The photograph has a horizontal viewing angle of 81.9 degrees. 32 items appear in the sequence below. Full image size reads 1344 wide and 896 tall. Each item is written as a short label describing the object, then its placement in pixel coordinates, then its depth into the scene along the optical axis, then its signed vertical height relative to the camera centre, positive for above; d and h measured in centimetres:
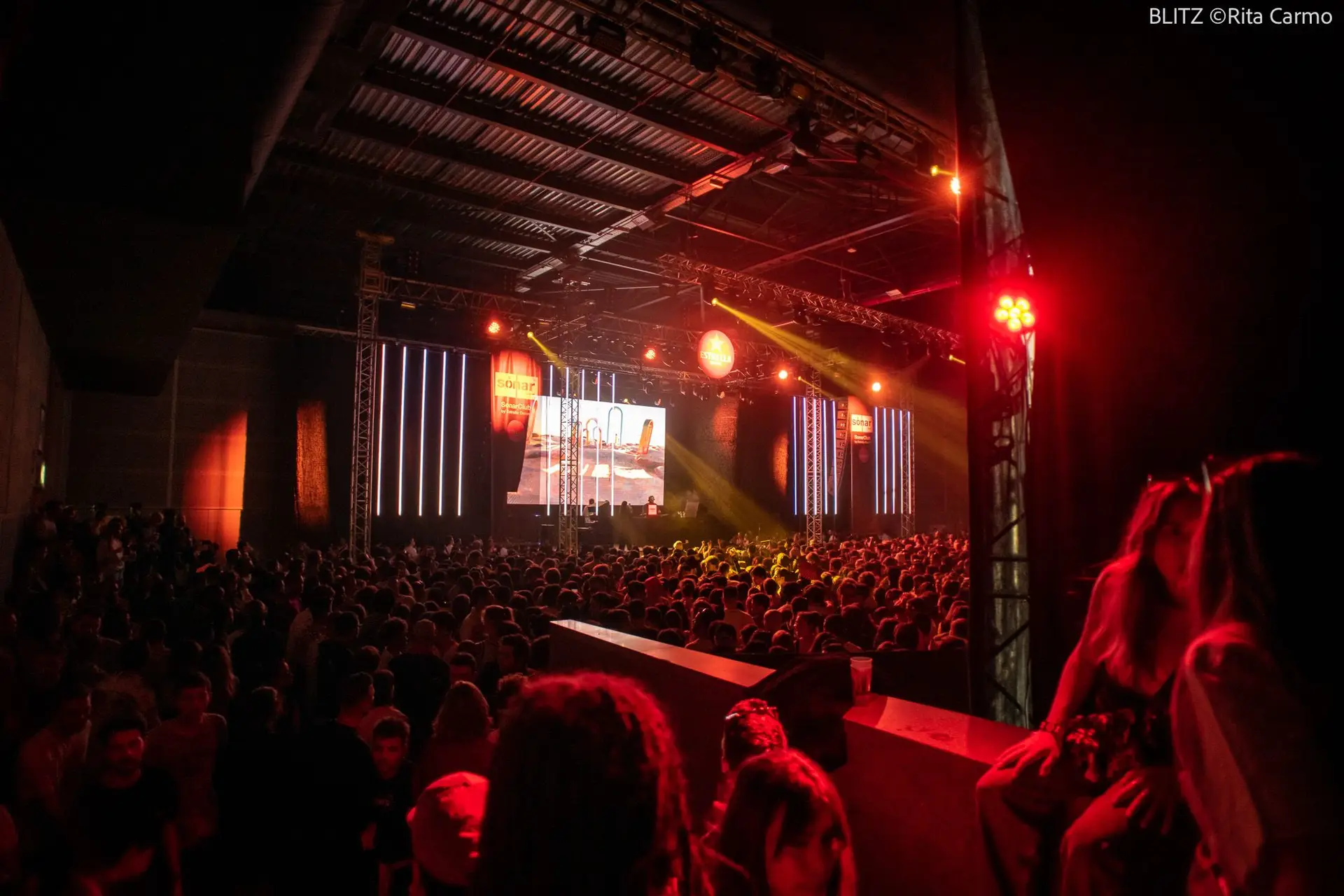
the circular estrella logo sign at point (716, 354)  1323 +236
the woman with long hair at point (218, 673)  428 -103
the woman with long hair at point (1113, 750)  144 -51
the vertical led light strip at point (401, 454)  1825 +83
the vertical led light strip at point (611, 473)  2197 +50
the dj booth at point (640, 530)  2019 -106
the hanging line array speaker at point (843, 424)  2417 +212
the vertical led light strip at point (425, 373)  1877 +281
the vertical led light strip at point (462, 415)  1917 +185
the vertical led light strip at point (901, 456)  2483 +123
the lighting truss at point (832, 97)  692 +426
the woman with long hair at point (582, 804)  99 -41
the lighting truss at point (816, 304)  1291 +374
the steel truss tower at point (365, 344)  1270 +247
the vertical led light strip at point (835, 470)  2342 +67
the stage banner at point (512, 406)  1930 +212
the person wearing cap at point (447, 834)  160 -72
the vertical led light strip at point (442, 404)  1897 +210
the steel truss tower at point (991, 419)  476 +47
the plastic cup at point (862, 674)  284 -67
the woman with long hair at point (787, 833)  163 -73
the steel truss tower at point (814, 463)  1930 +84
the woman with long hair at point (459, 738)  311 -102
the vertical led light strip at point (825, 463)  1950 +81
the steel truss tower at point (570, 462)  1608 +65
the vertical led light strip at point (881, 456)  2609 +124
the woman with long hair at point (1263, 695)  101 -29
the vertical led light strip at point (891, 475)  2620 +59
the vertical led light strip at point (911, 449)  2395 +142
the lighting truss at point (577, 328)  1495 +366
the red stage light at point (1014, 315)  479 +112
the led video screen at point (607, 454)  2038 +103
